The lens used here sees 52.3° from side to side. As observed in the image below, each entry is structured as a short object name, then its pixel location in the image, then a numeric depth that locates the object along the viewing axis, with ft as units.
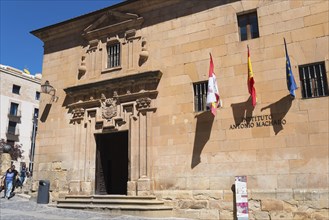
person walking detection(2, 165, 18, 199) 46.56
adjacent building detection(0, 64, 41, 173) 133.49
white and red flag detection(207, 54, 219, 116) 33.55
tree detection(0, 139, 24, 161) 125.70
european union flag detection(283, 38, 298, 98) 30.60
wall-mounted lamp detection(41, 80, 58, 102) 46.70
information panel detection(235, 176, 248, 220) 30.91
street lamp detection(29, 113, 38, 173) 131.75
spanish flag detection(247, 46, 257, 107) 32.53
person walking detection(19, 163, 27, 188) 69.70
